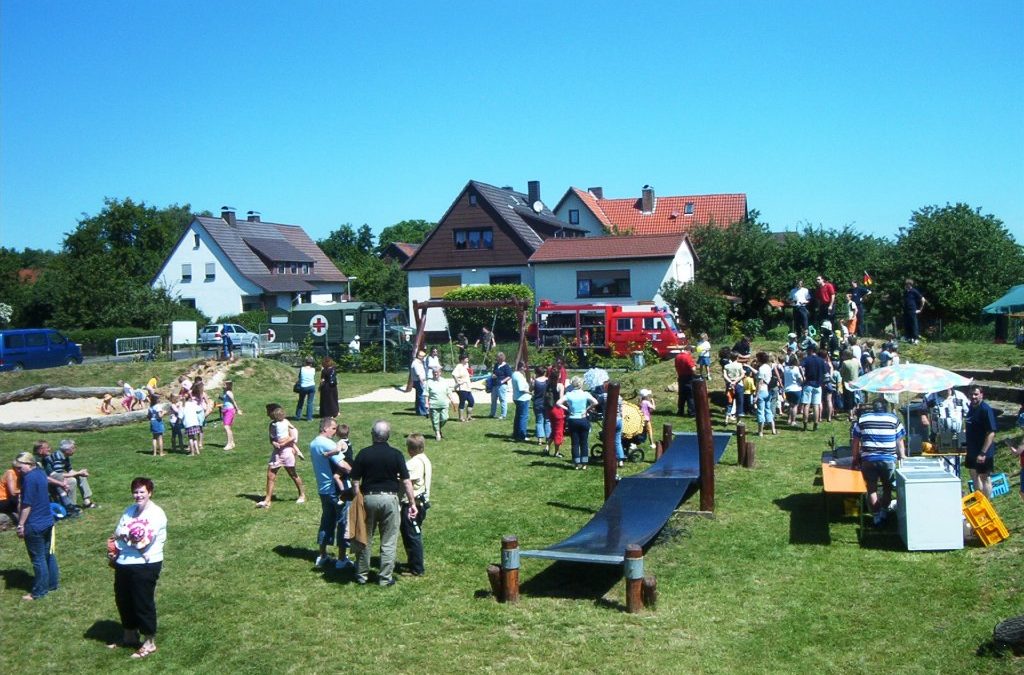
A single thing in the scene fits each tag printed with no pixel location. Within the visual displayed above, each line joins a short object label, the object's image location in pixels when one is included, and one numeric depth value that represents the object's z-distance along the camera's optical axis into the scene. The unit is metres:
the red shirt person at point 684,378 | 21.70
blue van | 35.12
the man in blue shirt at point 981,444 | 11.84
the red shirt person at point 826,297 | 24.73
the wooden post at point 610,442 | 13.52
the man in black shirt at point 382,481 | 9.88
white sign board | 47.06
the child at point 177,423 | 18.75
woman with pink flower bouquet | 8.55
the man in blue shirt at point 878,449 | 11.45
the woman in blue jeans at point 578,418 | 15.91
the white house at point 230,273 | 59.44
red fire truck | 32.66
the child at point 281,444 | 13.82
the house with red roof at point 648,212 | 59.97
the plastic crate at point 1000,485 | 11.63
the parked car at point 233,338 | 38.56
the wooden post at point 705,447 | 13.01
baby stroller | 17.00
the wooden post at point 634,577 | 9.27
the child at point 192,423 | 18.41
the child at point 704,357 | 23.20
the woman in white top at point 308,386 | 22.06
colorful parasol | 13.77
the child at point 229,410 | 19.27
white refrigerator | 10.65
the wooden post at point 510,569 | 9.68
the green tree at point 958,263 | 30.59
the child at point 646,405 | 17.22
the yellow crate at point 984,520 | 10.59
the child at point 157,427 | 18.36
